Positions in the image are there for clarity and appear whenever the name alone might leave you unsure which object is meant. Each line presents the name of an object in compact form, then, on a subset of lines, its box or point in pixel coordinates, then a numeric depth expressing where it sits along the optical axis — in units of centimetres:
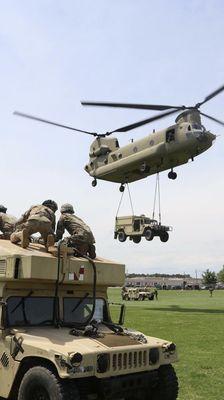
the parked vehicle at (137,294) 5216
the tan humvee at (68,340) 634
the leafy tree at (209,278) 13875
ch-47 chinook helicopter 3034
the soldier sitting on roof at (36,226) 789
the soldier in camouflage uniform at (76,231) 830
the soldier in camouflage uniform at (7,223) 1000
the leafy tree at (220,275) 13754
